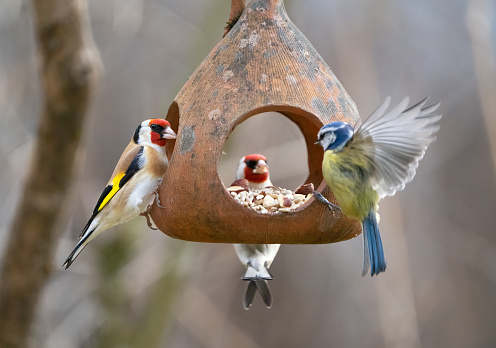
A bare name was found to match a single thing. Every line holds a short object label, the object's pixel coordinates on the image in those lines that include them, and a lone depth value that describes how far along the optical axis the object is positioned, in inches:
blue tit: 225.5
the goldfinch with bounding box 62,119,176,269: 277.3
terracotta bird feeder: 245.6
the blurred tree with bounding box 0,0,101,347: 300.5
